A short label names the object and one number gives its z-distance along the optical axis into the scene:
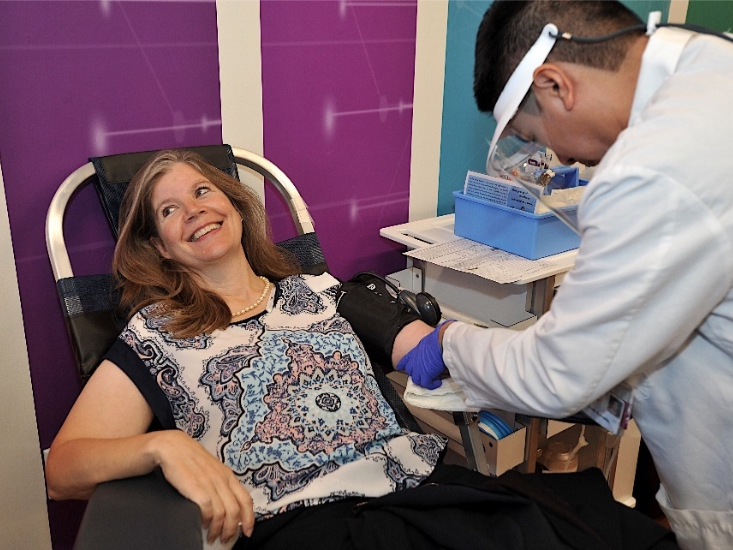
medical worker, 1.07
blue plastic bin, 2.11
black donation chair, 1.13
